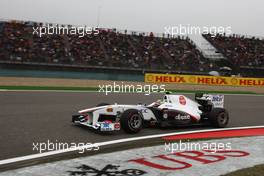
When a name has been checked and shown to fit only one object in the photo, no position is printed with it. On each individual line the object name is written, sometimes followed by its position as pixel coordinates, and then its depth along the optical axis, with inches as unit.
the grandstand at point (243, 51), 1370.6
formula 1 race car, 343.3
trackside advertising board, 1012.5
